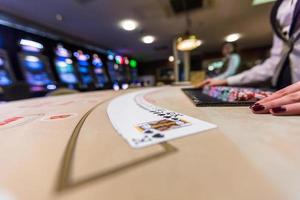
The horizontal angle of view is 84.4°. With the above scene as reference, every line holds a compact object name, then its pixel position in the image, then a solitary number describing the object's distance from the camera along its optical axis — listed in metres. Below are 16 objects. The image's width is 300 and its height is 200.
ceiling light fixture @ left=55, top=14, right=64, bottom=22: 3.56
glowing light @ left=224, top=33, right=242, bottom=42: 5.67
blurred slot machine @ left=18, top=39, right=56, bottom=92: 3.97
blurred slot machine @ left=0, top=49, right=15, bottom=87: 3.56
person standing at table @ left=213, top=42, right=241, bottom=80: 3.21
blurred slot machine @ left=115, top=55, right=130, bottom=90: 7.88
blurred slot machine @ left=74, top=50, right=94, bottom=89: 5.59
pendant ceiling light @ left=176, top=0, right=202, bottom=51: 3.47
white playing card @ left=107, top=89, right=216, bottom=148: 0.33
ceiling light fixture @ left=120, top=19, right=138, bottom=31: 4.08
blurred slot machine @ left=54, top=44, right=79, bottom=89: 4.84
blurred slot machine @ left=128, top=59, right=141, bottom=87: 9.05
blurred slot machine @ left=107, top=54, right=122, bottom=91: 7.23
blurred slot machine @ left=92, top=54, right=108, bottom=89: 6.38
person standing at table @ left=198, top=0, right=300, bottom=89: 0.94
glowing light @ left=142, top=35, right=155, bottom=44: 5.48
